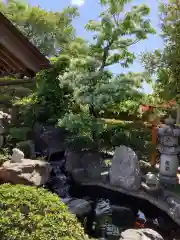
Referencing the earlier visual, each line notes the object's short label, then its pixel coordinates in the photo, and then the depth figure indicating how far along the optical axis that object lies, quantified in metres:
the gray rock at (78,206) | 5.83
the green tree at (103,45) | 8.69
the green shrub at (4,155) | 7.37
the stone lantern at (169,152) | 6.75
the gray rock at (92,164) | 7.69
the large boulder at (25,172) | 6.43
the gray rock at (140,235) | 4.15
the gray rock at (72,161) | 8.08
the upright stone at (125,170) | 6.81
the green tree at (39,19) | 17.76
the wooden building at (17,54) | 2.44
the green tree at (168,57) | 6.99
